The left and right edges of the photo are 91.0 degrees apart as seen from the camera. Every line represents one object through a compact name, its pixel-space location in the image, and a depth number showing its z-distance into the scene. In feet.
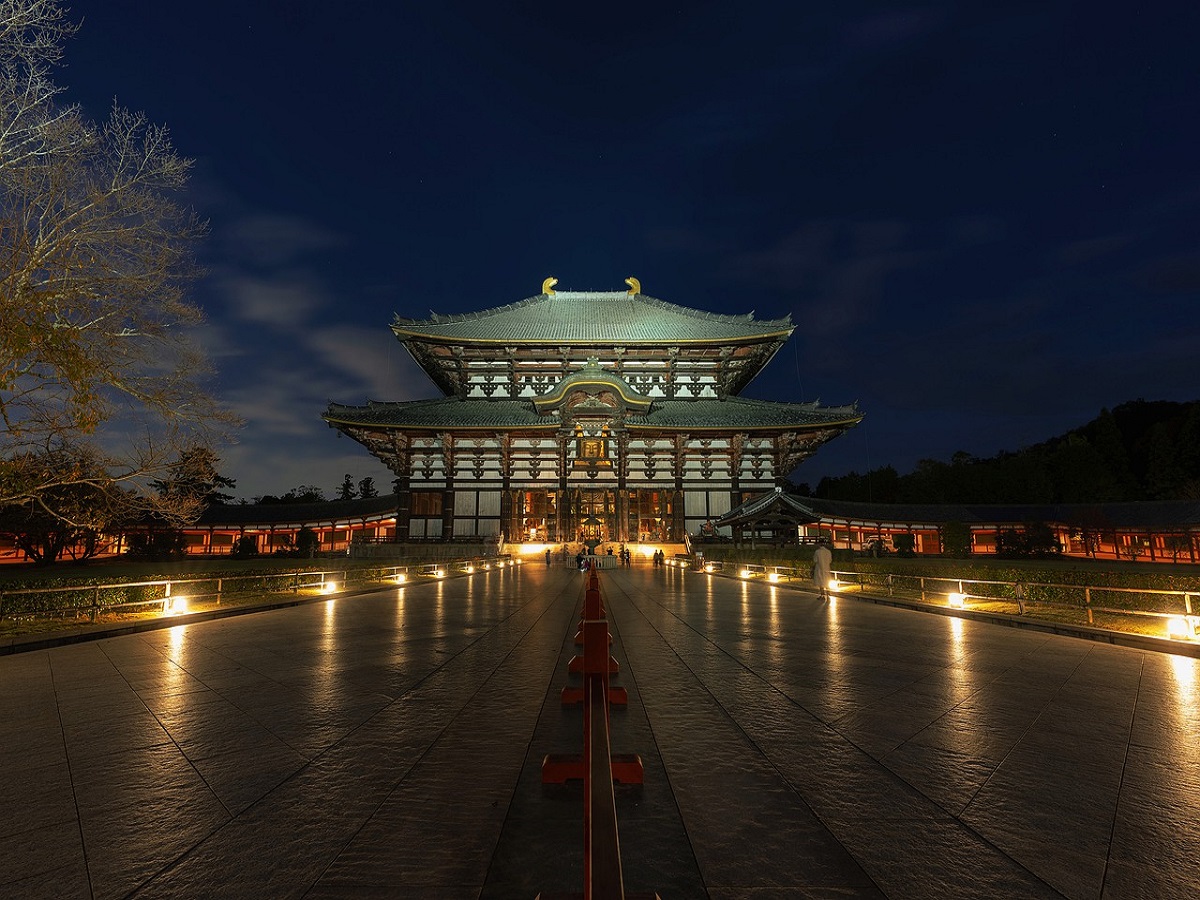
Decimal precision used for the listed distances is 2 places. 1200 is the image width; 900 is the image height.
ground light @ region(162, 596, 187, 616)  38.78
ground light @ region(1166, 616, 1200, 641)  28.48
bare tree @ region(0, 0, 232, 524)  28.50
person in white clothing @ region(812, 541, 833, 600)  50.65
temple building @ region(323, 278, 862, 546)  117.70
